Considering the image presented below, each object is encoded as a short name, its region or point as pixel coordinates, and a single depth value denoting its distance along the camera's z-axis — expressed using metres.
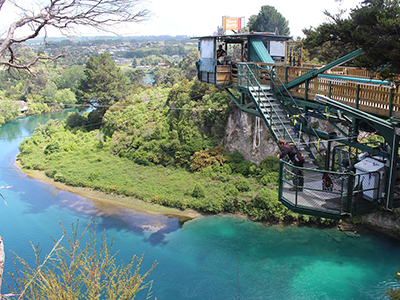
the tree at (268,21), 53.03
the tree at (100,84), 42.34
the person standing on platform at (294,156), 10.08
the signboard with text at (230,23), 22.12
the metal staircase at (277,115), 12.04
